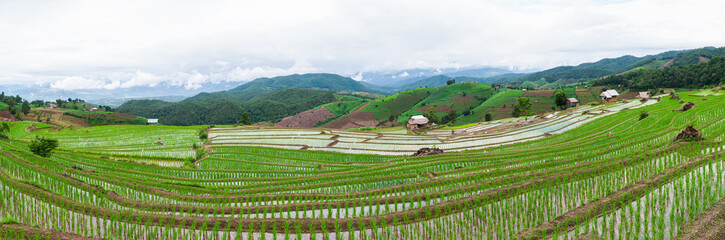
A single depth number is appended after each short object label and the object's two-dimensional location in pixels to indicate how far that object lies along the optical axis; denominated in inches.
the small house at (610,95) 4505.4
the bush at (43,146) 1243.8
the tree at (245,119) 3966.0
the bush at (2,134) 1786.4
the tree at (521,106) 4392.7
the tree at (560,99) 4050.4
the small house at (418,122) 3860.7
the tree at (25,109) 5767.7
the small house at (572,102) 5174.7
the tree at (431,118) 4721.5
